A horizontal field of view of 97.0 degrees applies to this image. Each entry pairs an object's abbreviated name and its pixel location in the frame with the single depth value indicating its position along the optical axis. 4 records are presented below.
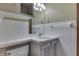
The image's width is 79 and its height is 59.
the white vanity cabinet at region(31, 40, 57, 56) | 1.39
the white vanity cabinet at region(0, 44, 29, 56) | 1.30
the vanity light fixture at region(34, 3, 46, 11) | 1.41
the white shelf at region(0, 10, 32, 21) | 1.29
